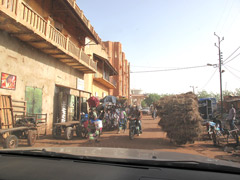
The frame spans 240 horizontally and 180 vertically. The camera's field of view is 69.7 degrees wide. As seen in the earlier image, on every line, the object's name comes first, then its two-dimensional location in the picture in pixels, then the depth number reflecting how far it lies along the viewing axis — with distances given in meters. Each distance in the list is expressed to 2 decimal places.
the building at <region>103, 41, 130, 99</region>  36.94
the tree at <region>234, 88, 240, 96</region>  48.63
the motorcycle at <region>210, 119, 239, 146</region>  7.76
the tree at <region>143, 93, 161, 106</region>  83.64
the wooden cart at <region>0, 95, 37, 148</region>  7.26
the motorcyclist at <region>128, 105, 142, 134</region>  10.20
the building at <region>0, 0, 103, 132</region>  8.41
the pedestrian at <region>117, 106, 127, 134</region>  12.05
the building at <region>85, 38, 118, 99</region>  21.73
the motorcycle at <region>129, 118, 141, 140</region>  9.25
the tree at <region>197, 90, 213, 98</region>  63.75
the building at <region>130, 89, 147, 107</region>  62.65
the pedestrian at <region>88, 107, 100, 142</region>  8.27
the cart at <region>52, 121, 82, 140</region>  9.03
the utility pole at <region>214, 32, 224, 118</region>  22.19
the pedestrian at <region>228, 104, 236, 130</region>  9.04
